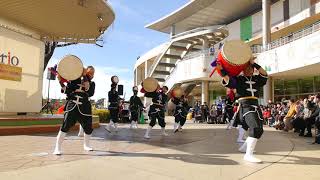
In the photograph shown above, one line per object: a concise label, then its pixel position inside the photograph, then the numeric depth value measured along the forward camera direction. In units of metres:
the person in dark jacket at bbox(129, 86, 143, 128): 10.73
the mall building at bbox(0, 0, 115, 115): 9.63
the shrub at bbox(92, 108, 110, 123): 15.30
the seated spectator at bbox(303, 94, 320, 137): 8.21
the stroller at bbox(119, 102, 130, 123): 16.14
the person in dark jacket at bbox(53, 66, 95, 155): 5.18
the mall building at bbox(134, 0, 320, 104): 17.55
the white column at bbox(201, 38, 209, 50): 30.44
